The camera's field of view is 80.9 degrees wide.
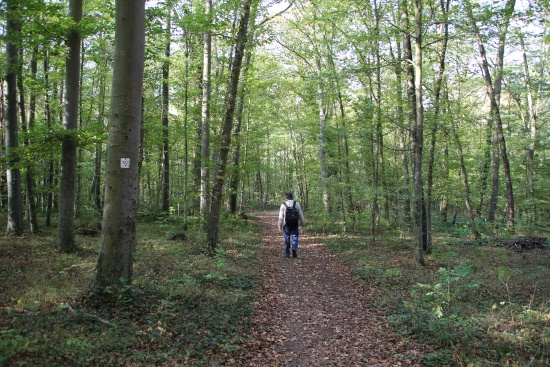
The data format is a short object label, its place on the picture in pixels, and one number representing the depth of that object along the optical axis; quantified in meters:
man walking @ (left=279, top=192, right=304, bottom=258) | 10.50
